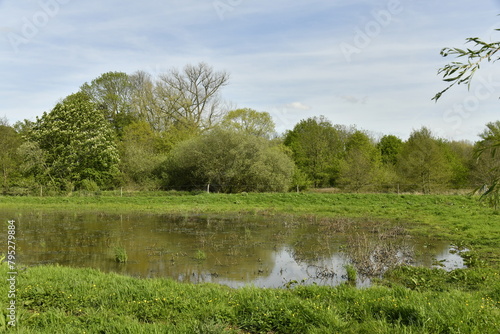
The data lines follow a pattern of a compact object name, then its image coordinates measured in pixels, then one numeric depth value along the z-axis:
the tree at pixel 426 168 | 37.34
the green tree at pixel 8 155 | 37.88
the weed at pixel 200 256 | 11.68
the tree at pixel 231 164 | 35.25
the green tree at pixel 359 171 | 37.91
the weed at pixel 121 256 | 11.31
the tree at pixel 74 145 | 34.84
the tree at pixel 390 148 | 48.94
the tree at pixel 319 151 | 46.19
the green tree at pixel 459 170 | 42.34
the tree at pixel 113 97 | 49.22
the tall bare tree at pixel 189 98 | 48.38
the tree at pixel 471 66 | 3.55
